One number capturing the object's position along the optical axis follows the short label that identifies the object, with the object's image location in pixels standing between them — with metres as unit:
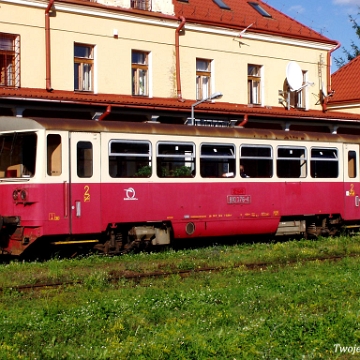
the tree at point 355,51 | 54.25
